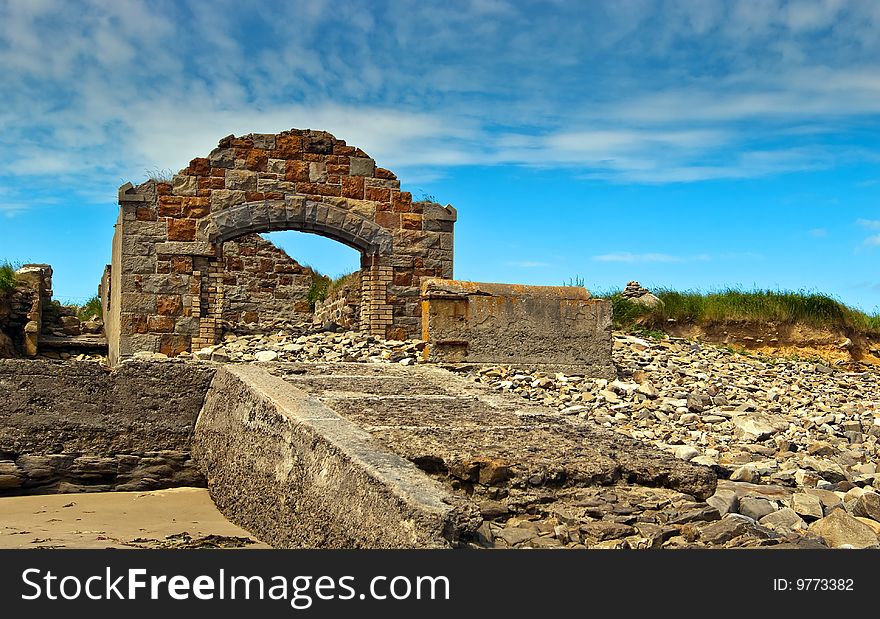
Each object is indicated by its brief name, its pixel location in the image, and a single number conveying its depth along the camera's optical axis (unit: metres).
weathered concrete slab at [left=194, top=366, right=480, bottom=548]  4.04
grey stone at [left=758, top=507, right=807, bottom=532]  4.70
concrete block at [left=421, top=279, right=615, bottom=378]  9.77
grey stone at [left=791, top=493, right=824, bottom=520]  4.91
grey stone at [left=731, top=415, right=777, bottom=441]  7.48
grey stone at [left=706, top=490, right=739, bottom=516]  4.90
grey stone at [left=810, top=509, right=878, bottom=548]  4.40
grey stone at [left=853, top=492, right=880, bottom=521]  4.82
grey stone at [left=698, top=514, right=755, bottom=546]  4.21
